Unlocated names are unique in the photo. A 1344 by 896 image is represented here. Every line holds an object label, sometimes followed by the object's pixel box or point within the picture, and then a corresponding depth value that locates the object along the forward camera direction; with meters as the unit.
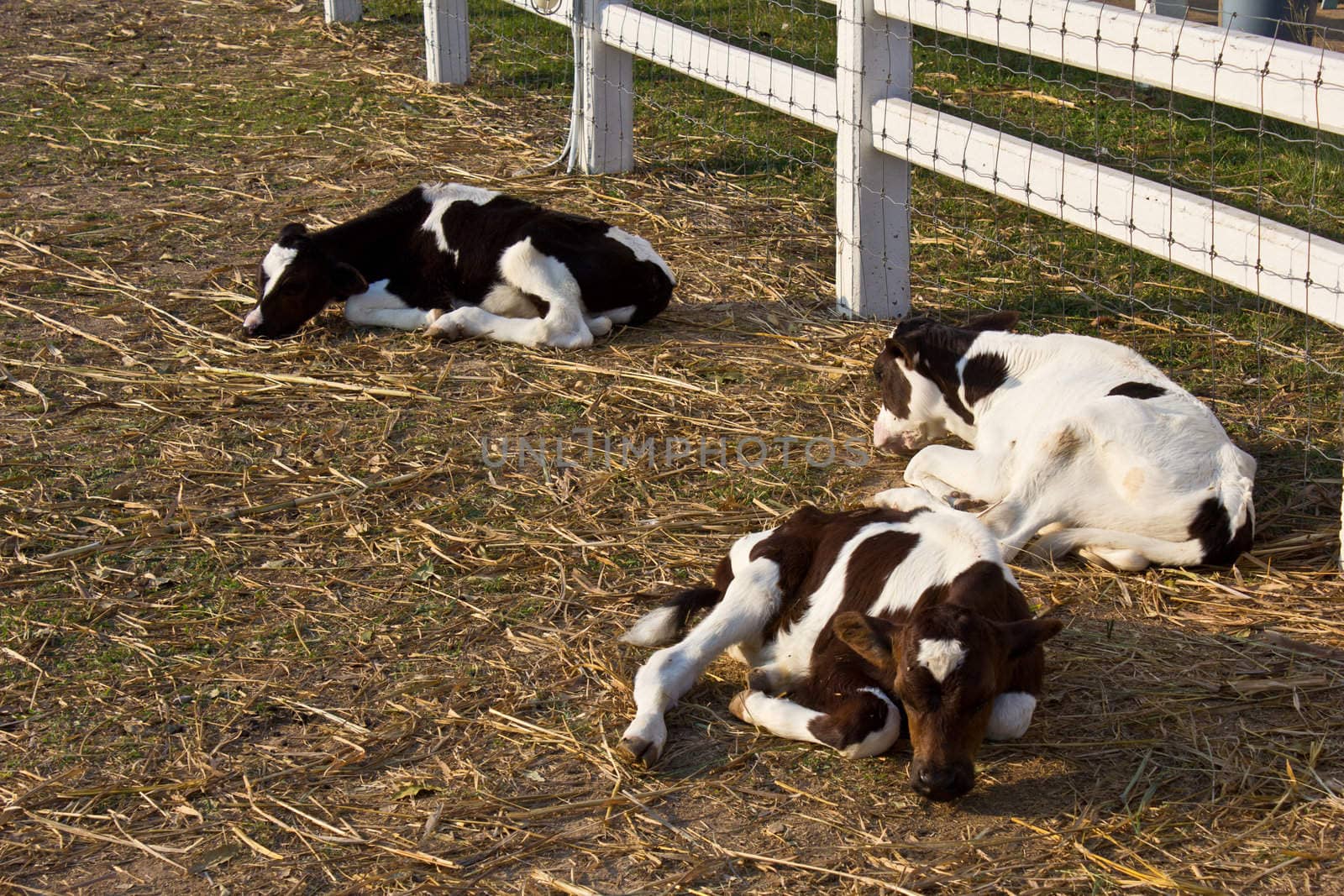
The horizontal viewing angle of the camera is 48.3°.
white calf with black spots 4.79
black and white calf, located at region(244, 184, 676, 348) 6.75
